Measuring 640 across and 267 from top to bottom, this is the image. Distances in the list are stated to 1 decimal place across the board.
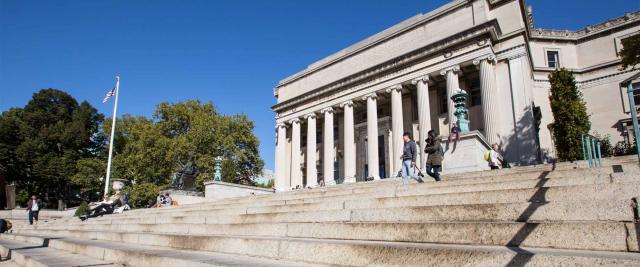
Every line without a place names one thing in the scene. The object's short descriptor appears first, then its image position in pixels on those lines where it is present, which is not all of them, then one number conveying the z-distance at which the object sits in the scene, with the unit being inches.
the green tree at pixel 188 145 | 1409.9
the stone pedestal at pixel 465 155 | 526.3
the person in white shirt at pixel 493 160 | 532.4
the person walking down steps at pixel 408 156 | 400.8
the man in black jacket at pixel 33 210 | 818.7
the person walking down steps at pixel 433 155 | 394.5
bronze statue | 1427.2
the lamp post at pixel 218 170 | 982.4
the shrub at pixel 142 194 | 1343.5
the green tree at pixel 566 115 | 851.4
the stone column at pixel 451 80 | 891.4
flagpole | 1143.0
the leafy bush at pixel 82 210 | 898.7
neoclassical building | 852.6
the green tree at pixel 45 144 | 1557.6
